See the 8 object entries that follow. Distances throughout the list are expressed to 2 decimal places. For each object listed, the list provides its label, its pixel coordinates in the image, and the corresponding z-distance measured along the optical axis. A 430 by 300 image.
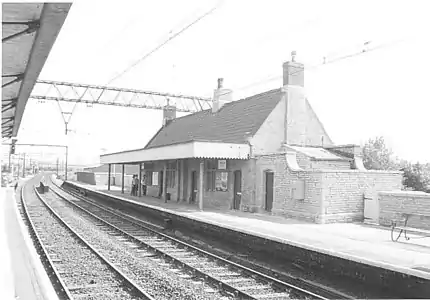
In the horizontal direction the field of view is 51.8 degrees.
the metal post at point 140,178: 30.09
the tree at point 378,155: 45.38
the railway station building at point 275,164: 16.55
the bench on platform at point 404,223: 12.01
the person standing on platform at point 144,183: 33.42
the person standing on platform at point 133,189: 33.00
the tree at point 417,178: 29.45
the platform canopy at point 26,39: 4.87
